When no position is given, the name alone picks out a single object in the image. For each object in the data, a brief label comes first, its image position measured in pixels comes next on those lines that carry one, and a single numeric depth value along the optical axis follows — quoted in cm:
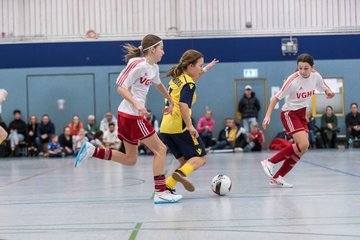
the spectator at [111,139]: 2220
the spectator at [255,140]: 2232
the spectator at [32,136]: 2334
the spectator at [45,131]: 2306
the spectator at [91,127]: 2316
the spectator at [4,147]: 2289
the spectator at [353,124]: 2275
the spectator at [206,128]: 2280
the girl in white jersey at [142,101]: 749
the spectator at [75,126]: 2286
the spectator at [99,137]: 2203
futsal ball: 809
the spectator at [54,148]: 2225
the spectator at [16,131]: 2306
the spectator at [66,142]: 2255
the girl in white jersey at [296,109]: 911
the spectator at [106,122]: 2288
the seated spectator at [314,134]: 2277
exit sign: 2427
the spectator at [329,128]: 2288
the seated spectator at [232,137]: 2242
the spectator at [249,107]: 2352
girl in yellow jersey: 777
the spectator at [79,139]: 2197
